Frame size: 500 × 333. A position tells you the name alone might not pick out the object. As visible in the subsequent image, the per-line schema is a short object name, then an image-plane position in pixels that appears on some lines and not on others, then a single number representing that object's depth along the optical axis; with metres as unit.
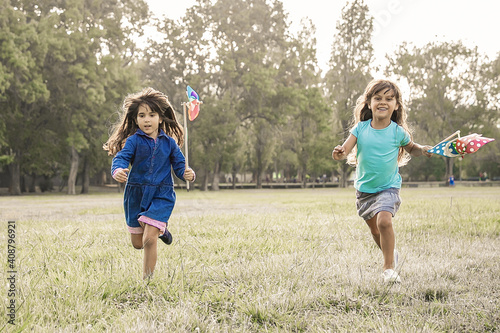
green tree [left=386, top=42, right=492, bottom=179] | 39.34
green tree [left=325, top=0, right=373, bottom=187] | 40.94
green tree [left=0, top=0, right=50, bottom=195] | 24.31
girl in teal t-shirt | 3.96
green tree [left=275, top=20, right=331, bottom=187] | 36.72
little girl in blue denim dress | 3.64
